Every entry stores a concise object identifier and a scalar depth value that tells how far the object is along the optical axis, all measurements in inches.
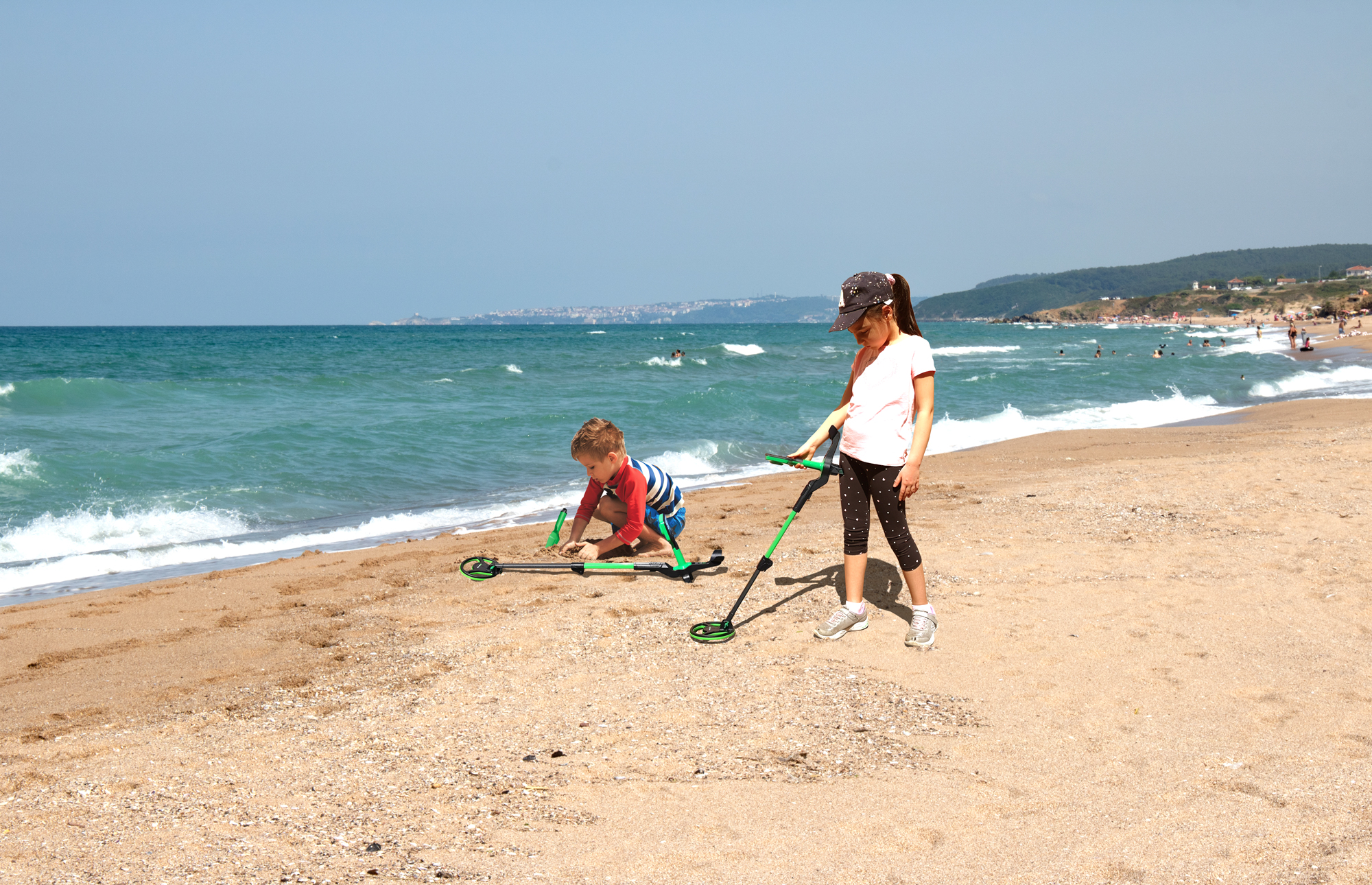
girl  161.0
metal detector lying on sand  223.6
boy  219.8
